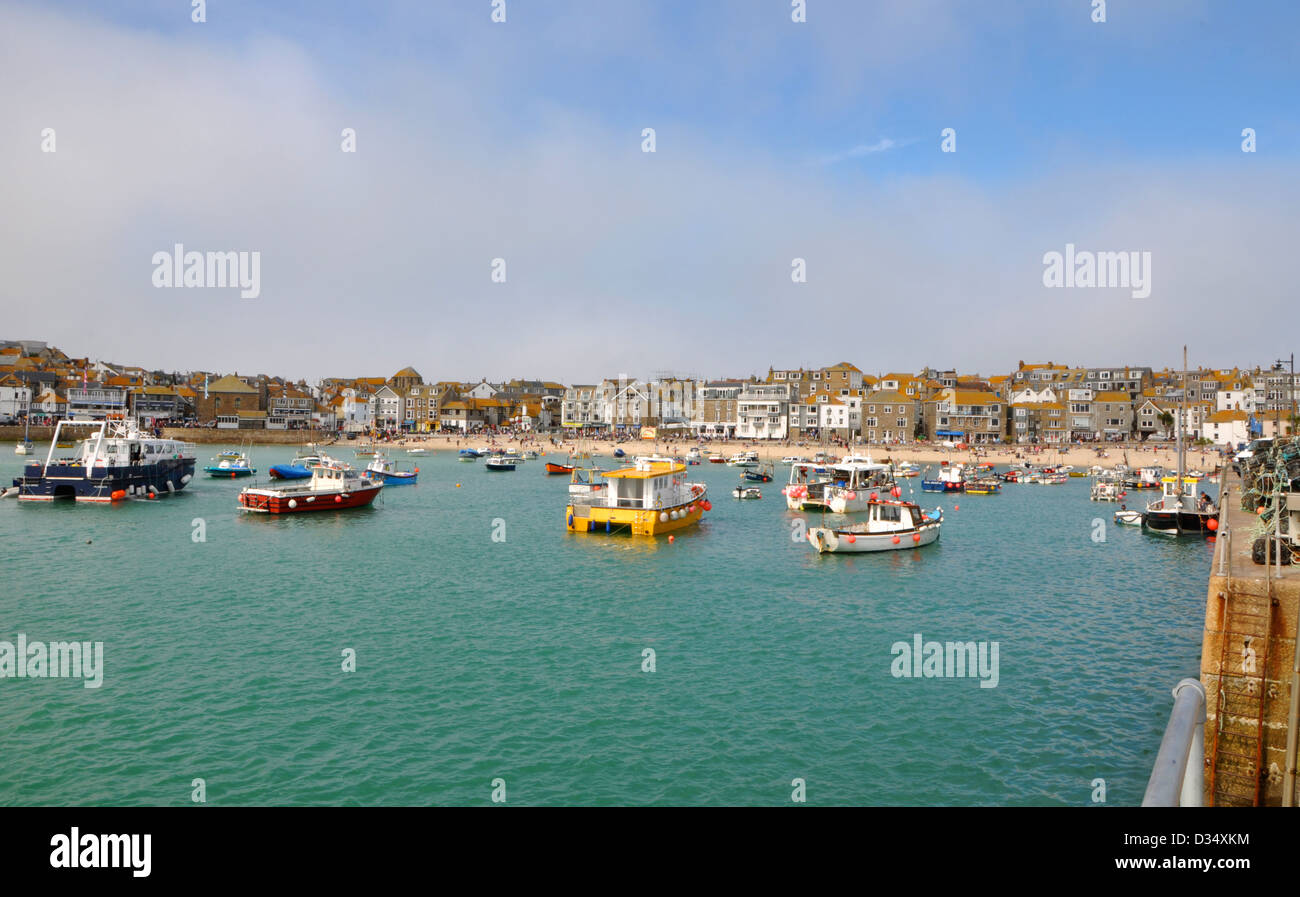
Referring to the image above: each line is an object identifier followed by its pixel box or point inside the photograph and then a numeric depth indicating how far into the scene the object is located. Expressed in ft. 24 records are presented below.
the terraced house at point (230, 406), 505.25
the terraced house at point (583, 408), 587.68
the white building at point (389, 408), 576.20
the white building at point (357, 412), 563.48
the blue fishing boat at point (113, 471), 192.13
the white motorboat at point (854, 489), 186.39
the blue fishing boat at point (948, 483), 255.70
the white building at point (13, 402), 469.57
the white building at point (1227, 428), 394.93
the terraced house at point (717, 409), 524.52
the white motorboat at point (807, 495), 201.36
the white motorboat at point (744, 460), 350.84
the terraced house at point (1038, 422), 462.60
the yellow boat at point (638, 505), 150.71
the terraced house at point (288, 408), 524.11
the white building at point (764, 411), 495.82
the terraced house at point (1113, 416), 455.63
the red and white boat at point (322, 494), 175.01
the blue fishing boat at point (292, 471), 240.32
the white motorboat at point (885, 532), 135.13
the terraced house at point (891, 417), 457.68
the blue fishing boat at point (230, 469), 264.52
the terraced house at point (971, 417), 449.89
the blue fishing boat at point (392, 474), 268.62
